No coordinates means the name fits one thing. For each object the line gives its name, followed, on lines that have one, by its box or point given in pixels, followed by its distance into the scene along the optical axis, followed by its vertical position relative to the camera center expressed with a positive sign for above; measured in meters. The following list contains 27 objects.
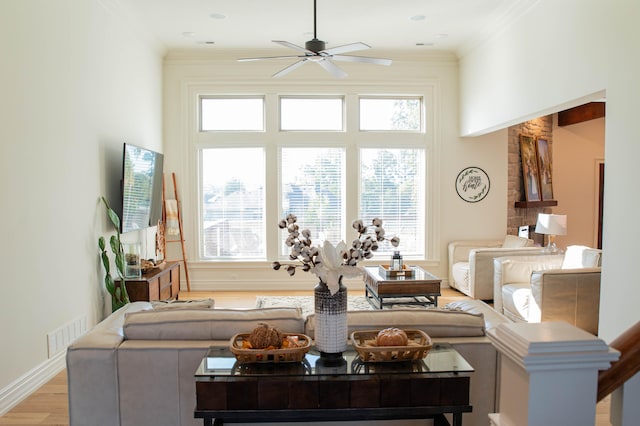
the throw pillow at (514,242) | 6.38 -0.70
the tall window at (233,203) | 7.08 -0.17
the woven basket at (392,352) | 2.00 -0.68
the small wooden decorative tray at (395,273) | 5.32 -0.92
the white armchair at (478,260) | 5.99 -0.93
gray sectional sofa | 2.25 -0.77
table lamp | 6.00 -0.43
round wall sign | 7.23 +0.11
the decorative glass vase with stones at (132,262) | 4.87 -0.72
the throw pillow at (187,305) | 2.61 -0.64
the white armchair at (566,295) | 4.42 -0.99
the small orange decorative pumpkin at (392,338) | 2.03 -0.63
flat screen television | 4.90 +0.04
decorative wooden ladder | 6.79 -0.62
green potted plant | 4.61 -0.73
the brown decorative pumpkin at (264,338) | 2.03 -0.63
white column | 0.83 -0.33
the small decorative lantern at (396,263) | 5.49 -0.84
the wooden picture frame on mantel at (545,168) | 7.76 +0.37
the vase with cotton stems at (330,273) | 2.07 -0.35
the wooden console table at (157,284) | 4.80 -1.00
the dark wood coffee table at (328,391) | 1.88 -0.80
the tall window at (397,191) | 7.20 +0.00
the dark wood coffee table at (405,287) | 5.11 -1.03
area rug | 5.92 -1.46
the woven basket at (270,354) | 1.97 -0.68
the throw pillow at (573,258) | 4.95 -0.71
